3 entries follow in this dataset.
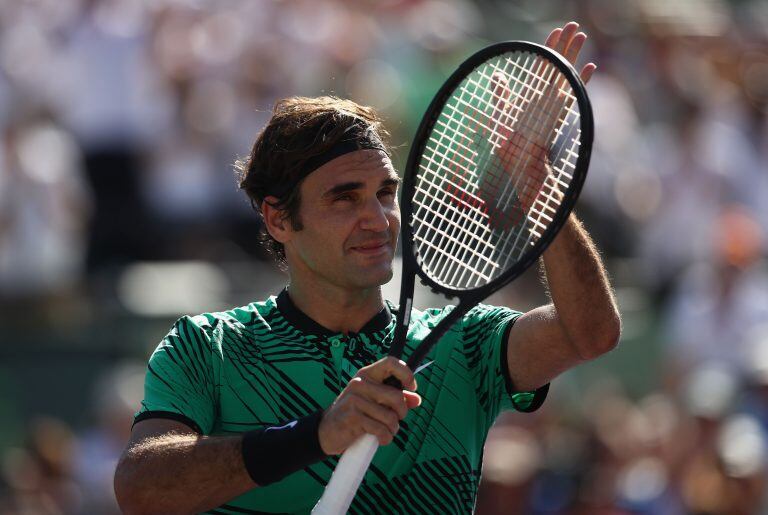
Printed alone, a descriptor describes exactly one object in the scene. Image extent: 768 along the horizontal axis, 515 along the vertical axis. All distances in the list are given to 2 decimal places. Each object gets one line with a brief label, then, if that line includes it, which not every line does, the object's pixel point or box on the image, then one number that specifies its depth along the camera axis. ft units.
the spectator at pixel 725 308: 51.85
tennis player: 22.07
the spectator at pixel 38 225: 55.52
